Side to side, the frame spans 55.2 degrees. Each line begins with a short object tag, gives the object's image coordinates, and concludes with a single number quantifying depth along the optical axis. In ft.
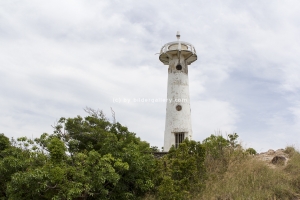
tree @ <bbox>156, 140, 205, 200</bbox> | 28.50
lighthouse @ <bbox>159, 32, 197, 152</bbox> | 56.59
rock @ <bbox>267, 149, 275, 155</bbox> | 45.30
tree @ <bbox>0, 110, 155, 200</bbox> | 25.43
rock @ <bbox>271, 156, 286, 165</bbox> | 36.18
